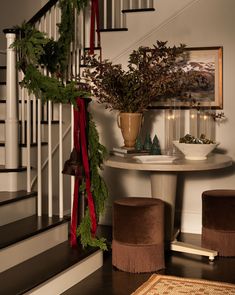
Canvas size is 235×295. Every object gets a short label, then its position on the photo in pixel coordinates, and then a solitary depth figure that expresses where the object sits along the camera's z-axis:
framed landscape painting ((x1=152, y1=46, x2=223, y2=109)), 4.78
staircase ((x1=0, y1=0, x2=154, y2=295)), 3.22
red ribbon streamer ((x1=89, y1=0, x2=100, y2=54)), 4.95
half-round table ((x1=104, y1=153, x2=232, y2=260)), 3.81
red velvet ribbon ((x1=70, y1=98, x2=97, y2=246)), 3.60
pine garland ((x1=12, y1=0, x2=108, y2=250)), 3.58
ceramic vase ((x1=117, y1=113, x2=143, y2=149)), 4.40
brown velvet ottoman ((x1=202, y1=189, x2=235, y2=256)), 4.14
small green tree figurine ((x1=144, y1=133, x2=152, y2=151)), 4.56
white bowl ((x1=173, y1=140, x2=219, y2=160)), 4.09
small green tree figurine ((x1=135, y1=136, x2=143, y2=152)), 4.45
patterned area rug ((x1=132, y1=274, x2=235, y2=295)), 3.36
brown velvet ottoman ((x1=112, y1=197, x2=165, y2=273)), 3.75
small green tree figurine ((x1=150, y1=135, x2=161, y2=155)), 4.41
